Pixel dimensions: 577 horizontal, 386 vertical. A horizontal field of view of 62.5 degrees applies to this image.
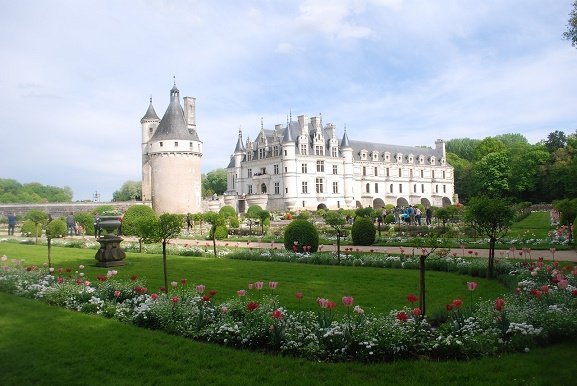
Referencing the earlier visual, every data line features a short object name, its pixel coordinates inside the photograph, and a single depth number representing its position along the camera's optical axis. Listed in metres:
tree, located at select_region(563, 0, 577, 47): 15.76
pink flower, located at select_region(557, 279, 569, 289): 6.22
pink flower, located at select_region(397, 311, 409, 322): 5.44
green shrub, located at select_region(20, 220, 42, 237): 25.92
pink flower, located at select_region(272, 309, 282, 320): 5.82
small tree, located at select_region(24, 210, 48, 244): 29.45
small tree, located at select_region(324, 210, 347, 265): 23.31
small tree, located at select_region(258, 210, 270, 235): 27.10
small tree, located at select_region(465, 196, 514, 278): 11.05
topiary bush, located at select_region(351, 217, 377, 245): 19.97
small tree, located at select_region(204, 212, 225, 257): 18.51
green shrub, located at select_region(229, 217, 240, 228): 29.53
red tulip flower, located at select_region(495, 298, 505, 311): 5.71
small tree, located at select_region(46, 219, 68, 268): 25.58
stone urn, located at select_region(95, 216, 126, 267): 14.51
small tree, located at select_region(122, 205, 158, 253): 26.65
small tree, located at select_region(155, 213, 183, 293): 11.95
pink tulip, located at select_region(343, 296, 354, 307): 5.61
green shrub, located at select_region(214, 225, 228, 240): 24.33
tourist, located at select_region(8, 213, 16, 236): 27.19
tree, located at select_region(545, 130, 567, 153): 61.12
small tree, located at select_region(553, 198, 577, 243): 21.67
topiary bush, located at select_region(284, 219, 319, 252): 16.86
